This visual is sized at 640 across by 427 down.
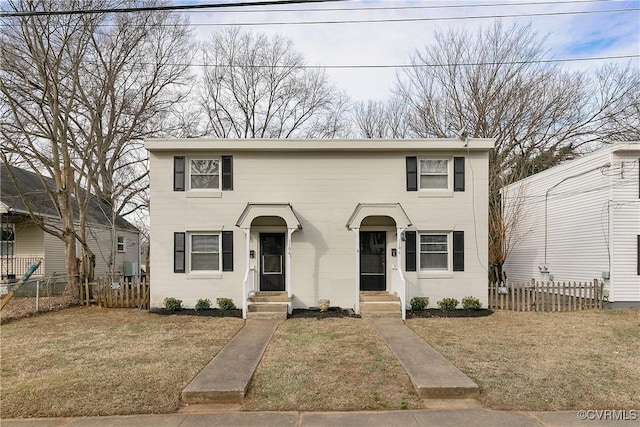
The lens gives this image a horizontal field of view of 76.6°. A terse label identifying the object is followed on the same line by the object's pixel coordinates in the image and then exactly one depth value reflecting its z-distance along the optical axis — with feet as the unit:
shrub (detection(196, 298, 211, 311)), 38.93
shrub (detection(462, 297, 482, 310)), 38.91
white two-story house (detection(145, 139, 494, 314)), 39.75
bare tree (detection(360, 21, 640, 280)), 73.51
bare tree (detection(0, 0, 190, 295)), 42.19
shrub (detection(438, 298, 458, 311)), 38.82
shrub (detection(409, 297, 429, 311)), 38.70
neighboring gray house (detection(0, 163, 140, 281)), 56.54
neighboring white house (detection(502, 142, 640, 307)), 41.27
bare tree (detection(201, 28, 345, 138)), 88.43
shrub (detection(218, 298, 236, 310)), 38.52
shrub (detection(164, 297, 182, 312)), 38.83
